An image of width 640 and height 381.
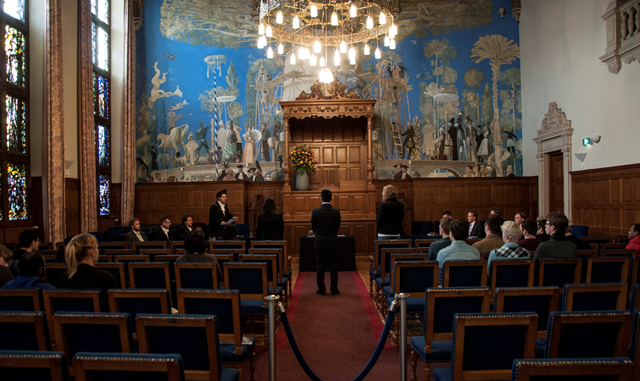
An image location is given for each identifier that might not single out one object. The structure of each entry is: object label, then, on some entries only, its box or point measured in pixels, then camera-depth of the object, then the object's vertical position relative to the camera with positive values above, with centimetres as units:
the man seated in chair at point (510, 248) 440 -61
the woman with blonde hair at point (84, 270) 337 -60
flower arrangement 1246 +94
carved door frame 1148 +119
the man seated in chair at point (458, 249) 441 -62
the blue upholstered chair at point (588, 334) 218 -77
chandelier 727 +321
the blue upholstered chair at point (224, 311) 294 -83
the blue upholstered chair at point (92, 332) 226 -75
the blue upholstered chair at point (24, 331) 232 -75
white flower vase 1259 +30
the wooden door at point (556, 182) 1232 +19
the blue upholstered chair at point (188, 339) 228 -80
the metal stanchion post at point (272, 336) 266 -89
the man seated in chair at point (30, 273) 337 -63
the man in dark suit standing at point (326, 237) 686 -73
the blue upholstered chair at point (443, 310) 298 -86
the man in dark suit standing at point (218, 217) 850 -47
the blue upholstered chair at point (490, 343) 228 -84
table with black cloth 906 -133
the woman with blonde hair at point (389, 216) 718 -44
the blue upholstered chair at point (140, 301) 304 -77
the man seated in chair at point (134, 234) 744 -71
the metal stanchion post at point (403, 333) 271 -90
